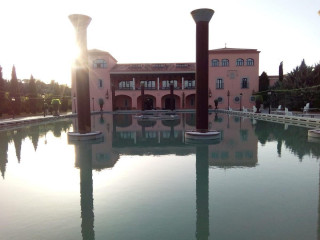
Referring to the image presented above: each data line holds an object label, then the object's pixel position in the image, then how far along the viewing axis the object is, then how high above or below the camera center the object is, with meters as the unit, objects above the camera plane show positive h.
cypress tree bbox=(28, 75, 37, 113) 38.94 +1.66
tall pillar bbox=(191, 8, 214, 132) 13.41 +2.39
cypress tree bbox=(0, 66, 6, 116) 32.12 +0.73
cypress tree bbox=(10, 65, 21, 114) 38.70 +3.20
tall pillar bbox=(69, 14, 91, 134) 14.36 +1.71
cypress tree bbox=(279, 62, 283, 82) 44.21 +5.43
